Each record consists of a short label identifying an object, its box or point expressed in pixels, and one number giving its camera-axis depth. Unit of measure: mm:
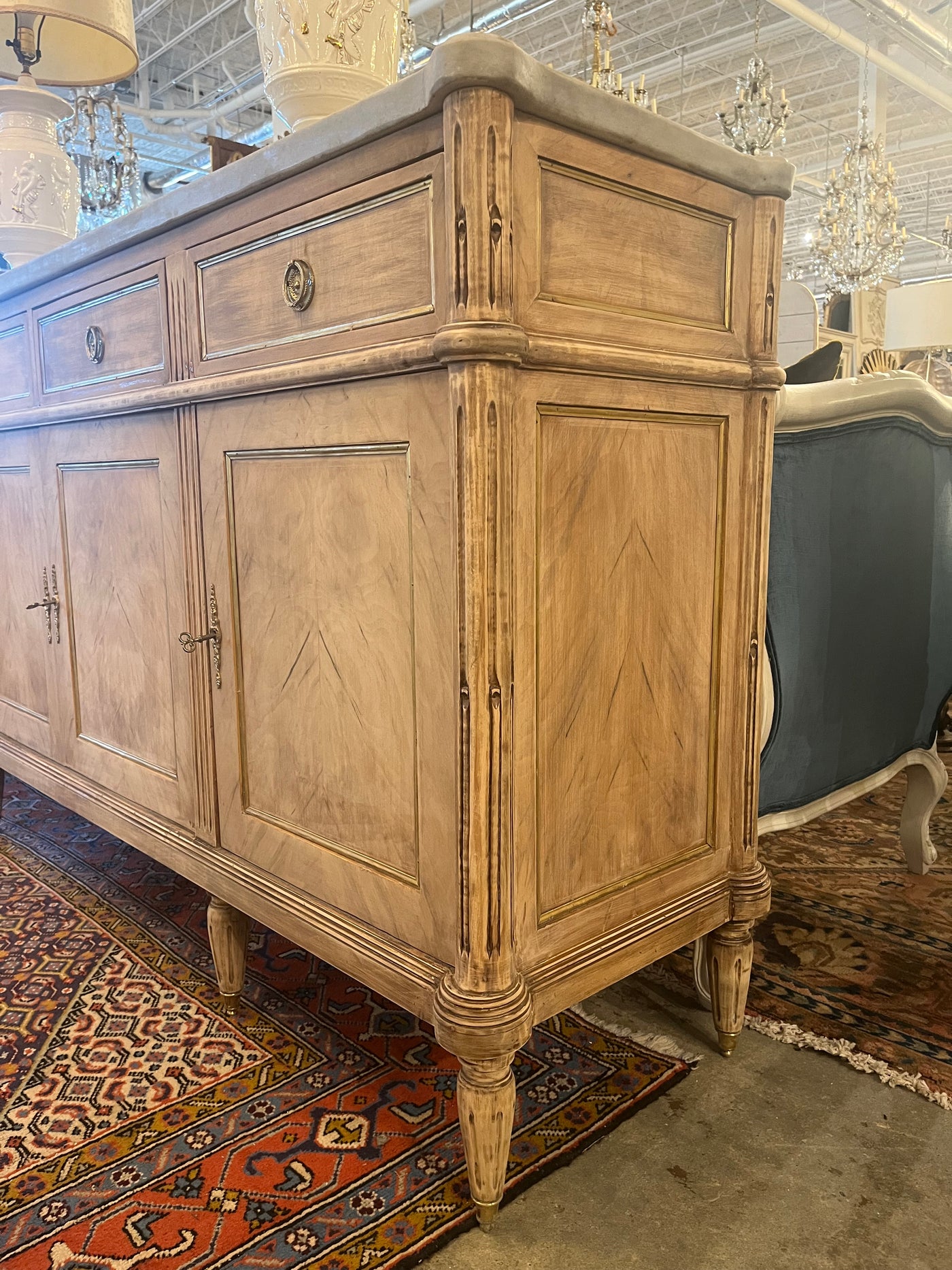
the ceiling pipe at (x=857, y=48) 6160
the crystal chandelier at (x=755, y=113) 4723
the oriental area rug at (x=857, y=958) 1341
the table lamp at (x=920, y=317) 3070
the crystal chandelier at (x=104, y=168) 4012
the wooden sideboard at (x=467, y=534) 926
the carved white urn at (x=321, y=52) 1339
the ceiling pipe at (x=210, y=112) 7957
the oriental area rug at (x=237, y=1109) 1022
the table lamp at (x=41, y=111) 1995
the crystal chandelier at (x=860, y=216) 5730
